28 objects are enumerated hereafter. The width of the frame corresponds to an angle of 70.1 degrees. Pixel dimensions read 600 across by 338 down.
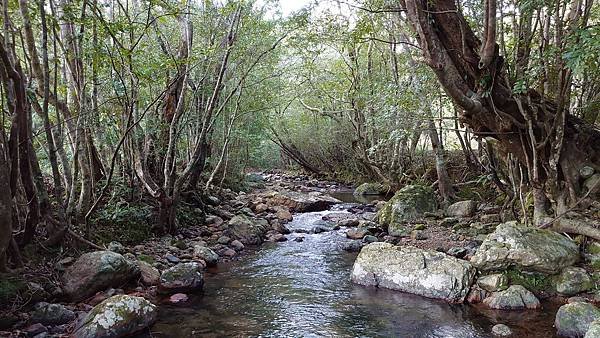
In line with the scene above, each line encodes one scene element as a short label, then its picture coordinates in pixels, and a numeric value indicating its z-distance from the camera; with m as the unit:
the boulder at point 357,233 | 10.80
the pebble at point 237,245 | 9.75
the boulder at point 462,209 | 11.43
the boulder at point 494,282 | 6.35
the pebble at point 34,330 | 4.94
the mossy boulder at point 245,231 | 10.37
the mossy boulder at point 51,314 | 5.21
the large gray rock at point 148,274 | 6.89
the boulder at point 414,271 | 6.46
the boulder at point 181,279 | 6.71
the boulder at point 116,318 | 4.88
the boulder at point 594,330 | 4.26
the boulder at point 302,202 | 15.68
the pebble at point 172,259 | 8.10
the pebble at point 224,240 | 9.95
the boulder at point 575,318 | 4.97
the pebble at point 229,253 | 9.17
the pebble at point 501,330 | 5.24
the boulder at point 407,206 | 11.85
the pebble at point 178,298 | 6.39
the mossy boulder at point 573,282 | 6.16
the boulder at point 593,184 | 7.11
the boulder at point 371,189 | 19.07
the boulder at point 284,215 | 13.57
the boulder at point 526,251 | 6.43
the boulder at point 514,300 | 5.94
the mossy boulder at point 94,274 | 5.95
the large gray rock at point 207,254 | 8.43
